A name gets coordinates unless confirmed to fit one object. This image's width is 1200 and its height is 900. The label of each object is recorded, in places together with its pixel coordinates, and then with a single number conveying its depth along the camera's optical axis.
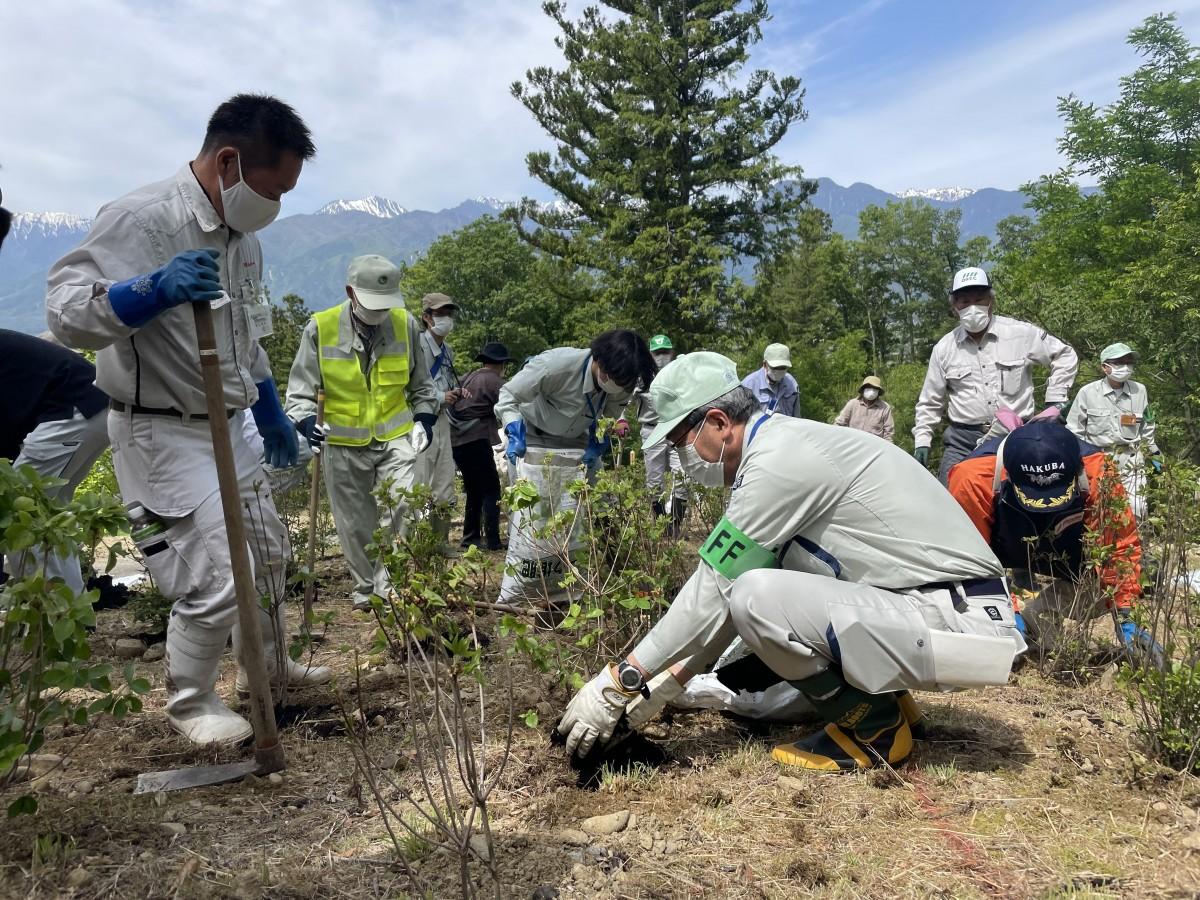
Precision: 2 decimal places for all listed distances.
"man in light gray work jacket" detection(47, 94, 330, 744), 2.74
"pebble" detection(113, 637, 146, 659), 4.11
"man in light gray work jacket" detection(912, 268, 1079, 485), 5.32
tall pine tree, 21.47
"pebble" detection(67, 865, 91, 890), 1.89
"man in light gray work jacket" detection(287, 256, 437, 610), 4.58
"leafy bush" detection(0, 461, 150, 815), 1.78
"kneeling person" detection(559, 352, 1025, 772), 2.39
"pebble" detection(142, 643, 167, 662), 4.04
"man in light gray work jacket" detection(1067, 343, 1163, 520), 8.29
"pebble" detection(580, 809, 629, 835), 2.24
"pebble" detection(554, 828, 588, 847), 2.18
